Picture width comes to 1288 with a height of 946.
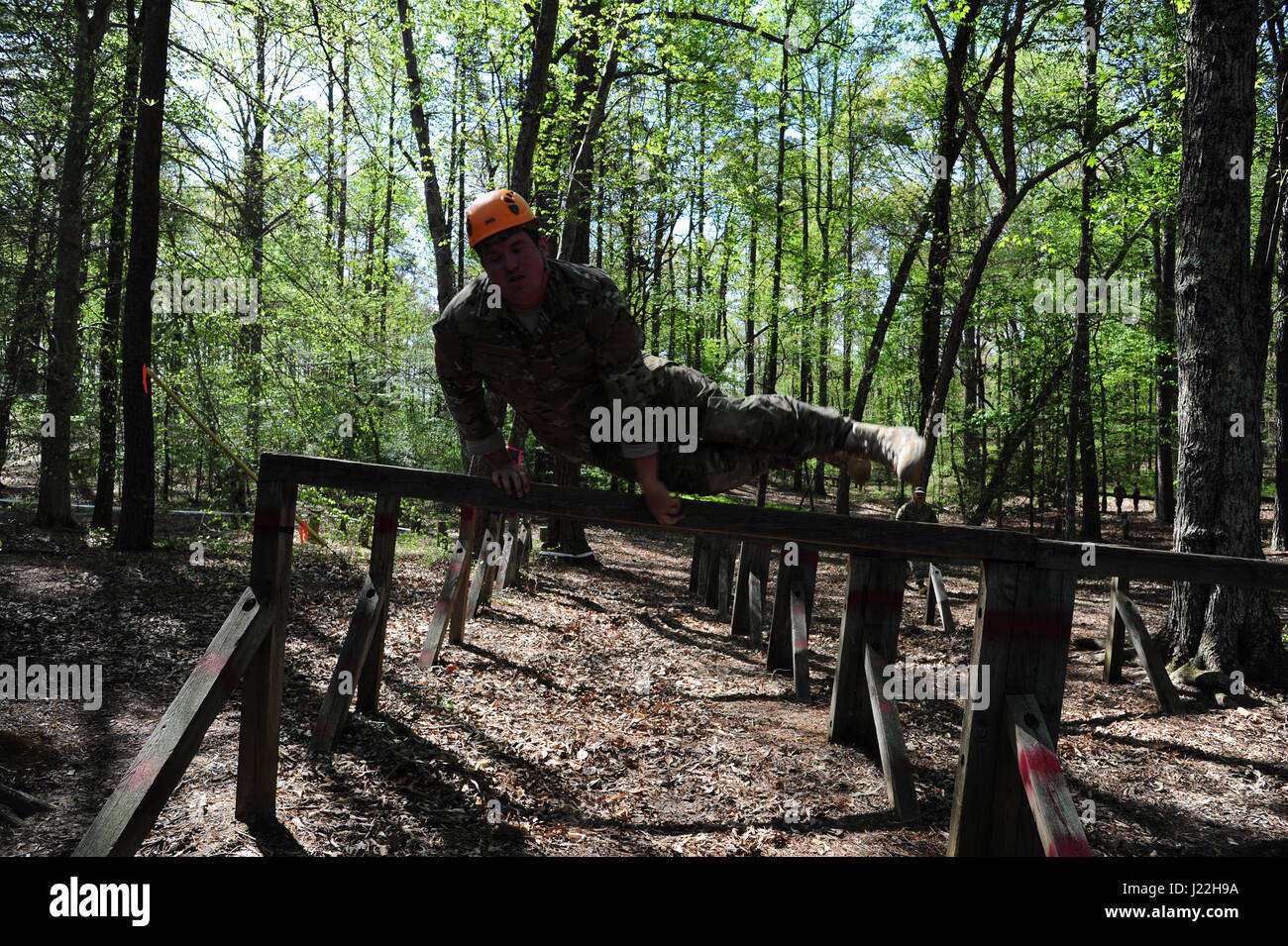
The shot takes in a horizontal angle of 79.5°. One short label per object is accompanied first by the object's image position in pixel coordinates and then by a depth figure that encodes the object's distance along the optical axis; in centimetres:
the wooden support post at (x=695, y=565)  1370
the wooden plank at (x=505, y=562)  1130
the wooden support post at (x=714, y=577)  1243
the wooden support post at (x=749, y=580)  965
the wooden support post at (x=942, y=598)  1078
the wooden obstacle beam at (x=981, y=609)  370
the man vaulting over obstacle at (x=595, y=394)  356
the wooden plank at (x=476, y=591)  917
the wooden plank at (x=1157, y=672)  675
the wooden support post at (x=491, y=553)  959
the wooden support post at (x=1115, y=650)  788
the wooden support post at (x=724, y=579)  1186
